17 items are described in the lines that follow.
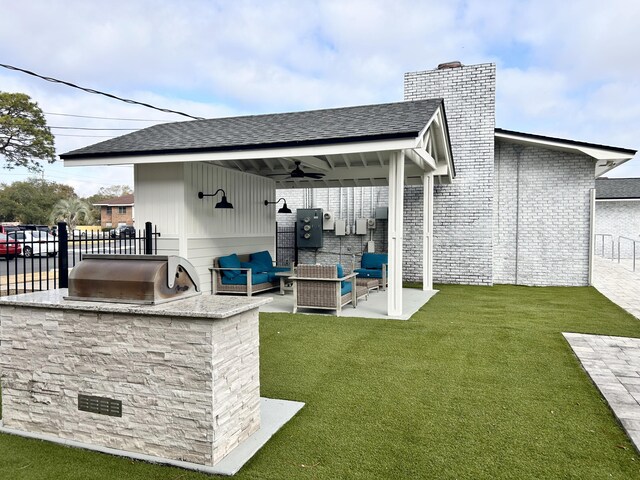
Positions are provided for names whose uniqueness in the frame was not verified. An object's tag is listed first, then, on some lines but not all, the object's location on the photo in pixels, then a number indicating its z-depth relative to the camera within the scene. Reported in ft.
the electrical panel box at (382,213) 40.52
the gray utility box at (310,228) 42.22
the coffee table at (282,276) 29.55
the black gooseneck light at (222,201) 27.19
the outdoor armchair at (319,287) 23.22
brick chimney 36.78
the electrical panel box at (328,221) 42.24
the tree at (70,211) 127.99
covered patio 22.27
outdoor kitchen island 8.56
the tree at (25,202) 132.67
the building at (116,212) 150.51
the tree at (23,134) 81.76
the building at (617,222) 64.18
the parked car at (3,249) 48.64
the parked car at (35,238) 57.86
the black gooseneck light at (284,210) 33.22
